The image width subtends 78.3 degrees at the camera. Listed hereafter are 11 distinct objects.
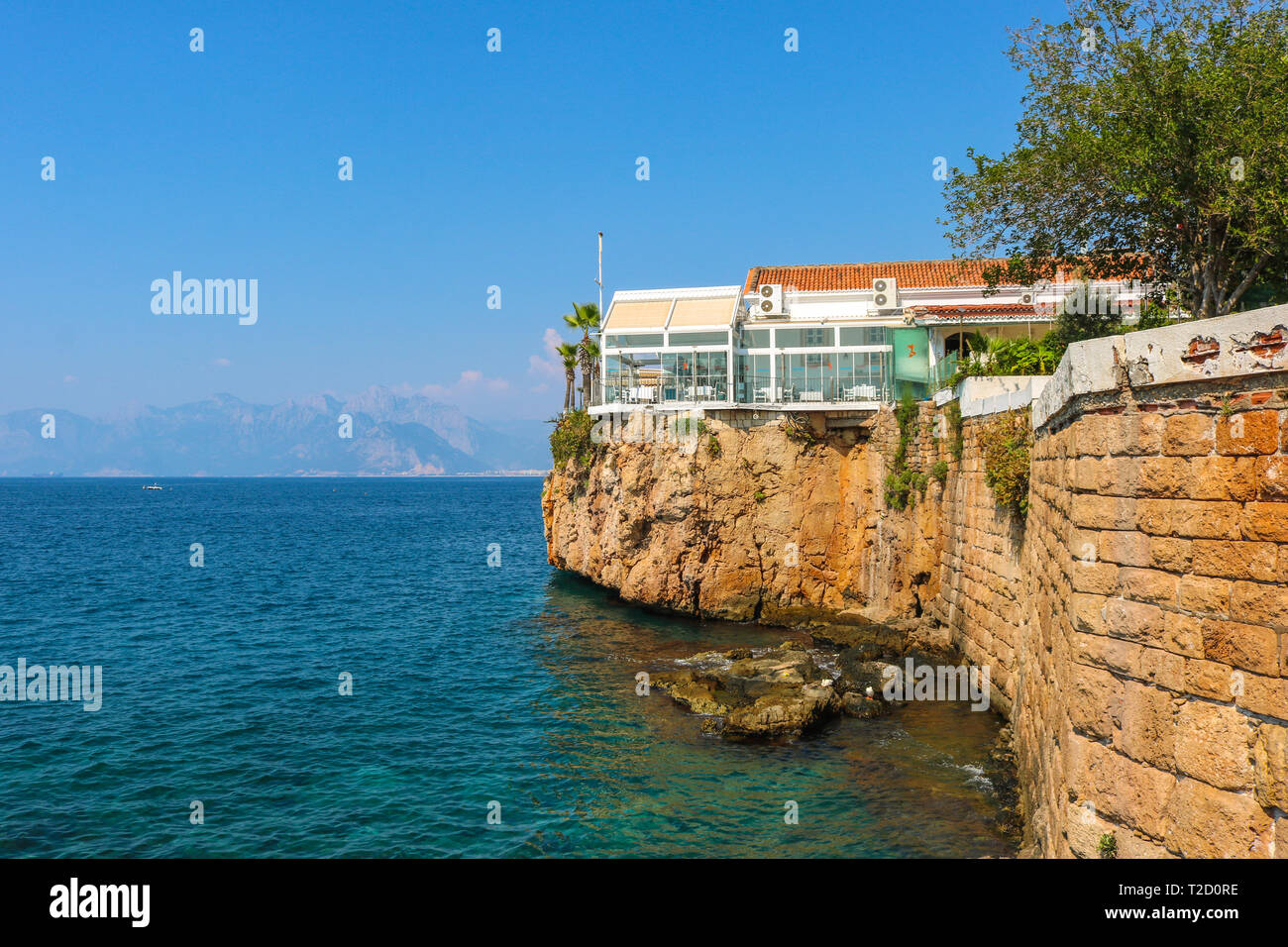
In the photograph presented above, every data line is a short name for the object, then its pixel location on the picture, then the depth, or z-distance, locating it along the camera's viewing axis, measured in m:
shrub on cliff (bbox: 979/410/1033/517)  16.19
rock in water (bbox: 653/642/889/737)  17.81
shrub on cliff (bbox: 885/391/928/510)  25.69
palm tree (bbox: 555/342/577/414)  40.44
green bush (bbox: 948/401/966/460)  21.49
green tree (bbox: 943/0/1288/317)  15.84
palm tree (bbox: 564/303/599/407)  40.72
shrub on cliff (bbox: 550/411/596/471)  34.91
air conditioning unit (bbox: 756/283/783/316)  35.47
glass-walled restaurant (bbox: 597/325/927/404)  30.81
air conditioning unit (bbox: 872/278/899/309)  32.97
